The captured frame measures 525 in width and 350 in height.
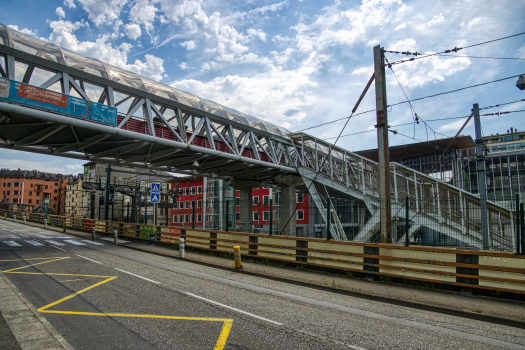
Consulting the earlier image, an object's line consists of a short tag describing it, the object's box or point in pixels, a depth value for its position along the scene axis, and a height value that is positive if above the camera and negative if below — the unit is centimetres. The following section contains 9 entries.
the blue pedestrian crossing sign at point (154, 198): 1696 +31
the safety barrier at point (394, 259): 793 -165
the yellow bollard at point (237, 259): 1173 -197
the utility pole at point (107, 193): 3004 +97
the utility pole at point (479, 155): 1311 +213
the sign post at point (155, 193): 1702 +58
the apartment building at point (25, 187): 10850 +527
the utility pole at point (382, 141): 1146 +243
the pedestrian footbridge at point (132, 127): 1395 +427
